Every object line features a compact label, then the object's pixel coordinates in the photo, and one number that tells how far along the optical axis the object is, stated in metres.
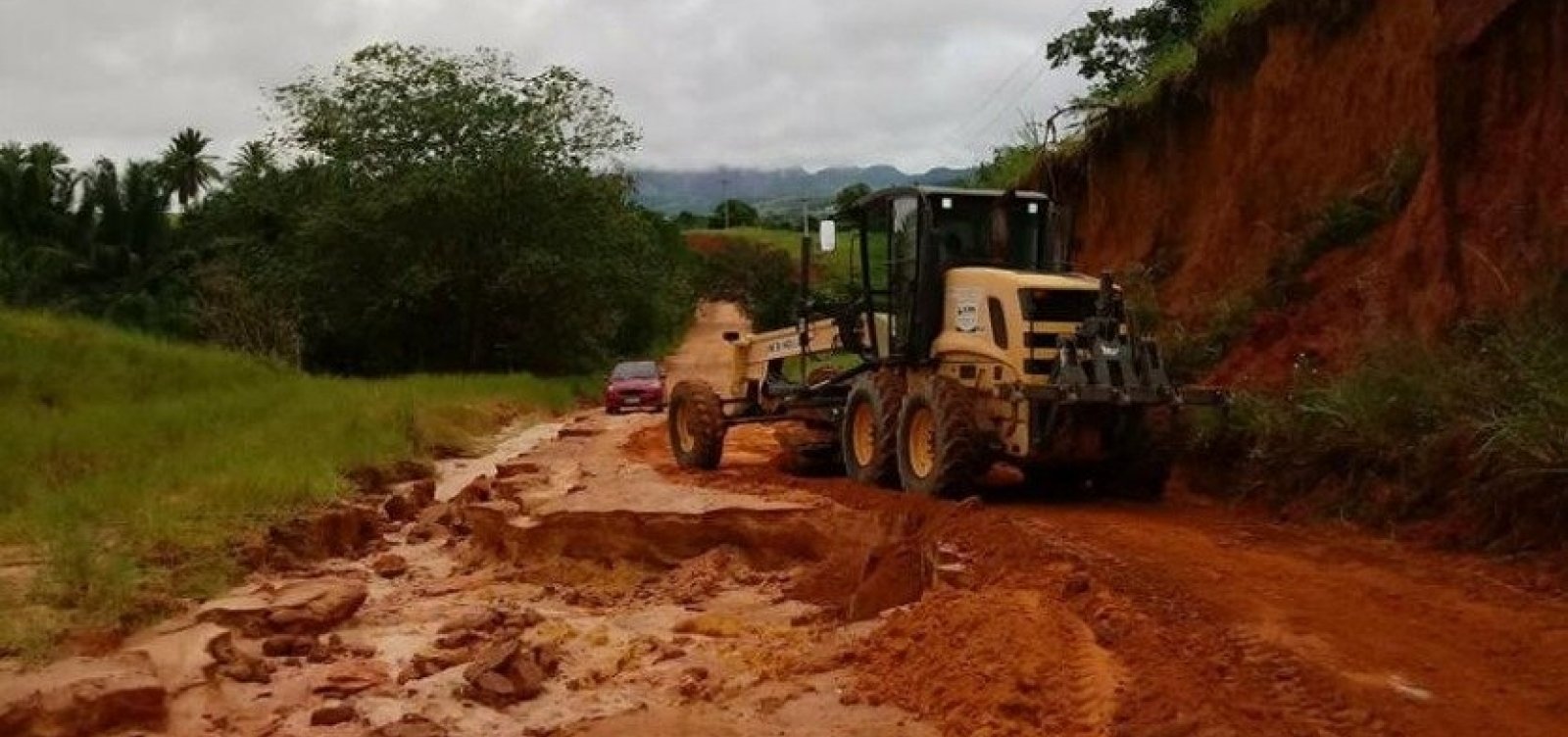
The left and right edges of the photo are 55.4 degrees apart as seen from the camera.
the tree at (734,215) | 135.60
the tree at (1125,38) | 27.28
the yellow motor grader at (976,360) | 12.46
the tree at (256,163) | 48.22
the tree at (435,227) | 42.97
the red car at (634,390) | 36.78
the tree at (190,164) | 80.69
